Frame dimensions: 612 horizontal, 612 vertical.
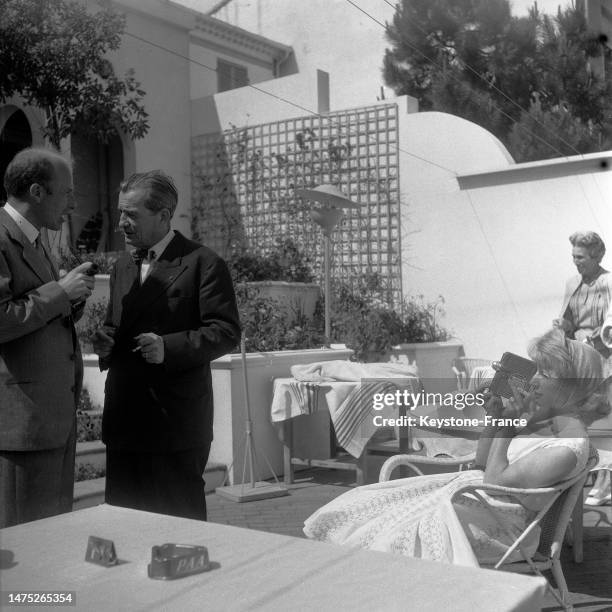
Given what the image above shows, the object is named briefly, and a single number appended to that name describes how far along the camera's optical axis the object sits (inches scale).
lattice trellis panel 366.6
